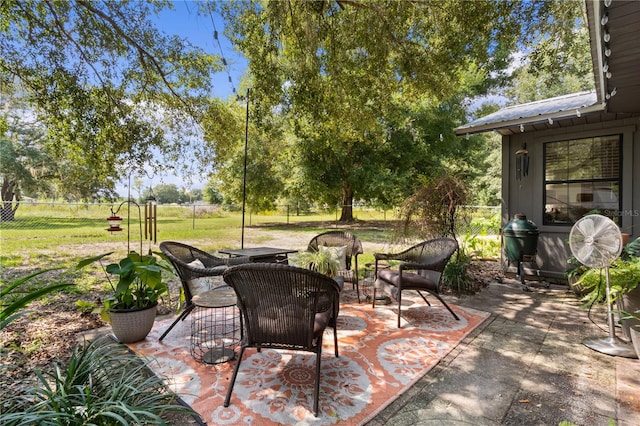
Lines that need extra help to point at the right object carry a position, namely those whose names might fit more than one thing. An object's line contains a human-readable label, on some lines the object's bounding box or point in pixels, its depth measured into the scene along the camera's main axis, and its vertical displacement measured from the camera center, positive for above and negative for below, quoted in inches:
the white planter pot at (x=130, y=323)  113.4 -40.7
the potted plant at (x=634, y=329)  100.2 -39.1
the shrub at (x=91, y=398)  51.4 -33.8
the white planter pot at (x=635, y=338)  99.9 -40.2
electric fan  108.3 -13.8
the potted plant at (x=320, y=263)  144.3 -23.8
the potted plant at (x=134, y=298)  107.9 -32.7
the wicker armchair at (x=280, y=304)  81.5 -24.8
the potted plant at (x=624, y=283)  109.0 -26.0
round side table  105.7 -48.8
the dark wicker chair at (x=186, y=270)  117.9 -22.4
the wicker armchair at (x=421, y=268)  139.5 -26.1
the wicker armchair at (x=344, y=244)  173.2 -19.6
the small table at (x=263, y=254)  165.8 -23.2
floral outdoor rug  78.3 -48.7
